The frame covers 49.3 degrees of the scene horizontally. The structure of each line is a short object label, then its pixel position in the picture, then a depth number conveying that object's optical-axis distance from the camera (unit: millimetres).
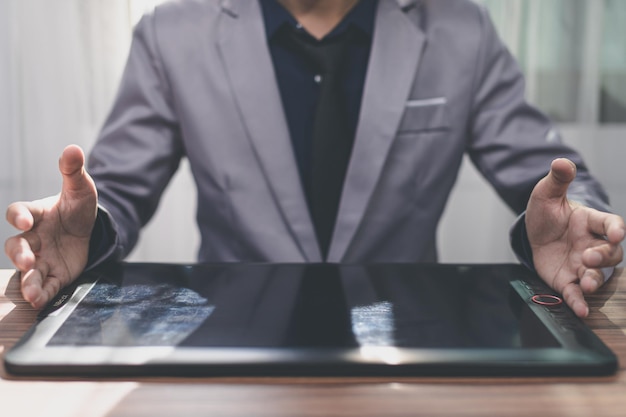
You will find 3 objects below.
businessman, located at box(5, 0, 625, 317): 1063
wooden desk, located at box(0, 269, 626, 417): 435
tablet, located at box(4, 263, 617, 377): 481
